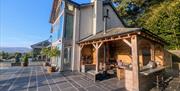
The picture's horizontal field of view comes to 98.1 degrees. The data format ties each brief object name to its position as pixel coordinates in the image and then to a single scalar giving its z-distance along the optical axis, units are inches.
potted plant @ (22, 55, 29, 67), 406.9
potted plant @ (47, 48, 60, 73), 278.0
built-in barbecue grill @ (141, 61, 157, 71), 177.7
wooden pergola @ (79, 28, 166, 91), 140.0
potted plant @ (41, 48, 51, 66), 289.6
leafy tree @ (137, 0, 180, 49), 314.2
